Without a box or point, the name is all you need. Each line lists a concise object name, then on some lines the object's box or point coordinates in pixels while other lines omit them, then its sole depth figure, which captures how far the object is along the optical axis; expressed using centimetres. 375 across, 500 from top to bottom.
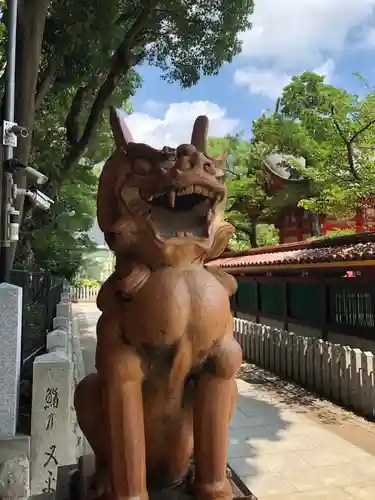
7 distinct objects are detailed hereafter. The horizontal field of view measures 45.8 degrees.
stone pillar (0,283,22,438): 362
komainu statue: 164
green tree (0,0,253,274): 650
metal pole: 512
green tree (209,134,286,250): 1752
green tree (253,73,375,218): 907
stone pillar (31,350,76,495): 358
